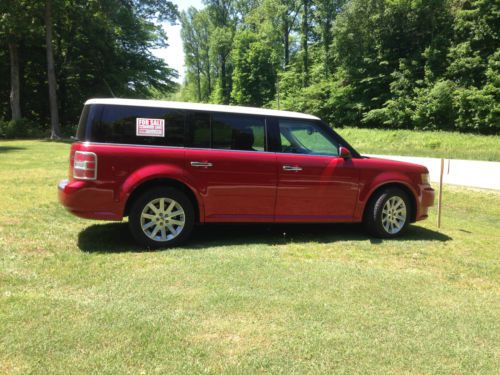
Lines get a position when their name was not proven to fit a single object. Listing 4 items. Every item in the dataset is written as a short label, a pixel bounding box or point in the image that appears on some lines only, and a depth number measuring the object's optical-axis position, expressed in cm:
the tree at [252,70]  6562
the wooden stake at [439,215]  751
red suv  523
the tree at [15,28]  2805
